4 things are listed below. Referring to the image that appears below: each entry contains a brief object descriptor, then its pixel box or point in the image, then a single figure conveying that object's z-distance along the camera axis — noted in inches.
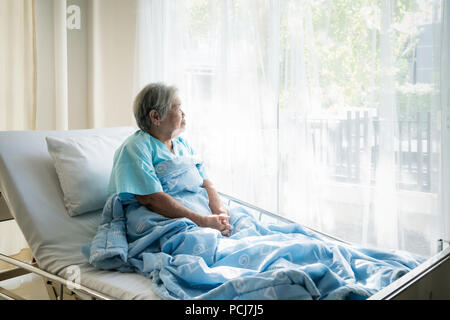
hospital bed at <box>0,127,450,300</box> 46.9
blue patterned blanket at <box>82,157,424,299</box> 43.5
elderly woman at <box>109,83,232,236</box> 64.5
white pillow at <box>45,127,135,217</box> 68.0
